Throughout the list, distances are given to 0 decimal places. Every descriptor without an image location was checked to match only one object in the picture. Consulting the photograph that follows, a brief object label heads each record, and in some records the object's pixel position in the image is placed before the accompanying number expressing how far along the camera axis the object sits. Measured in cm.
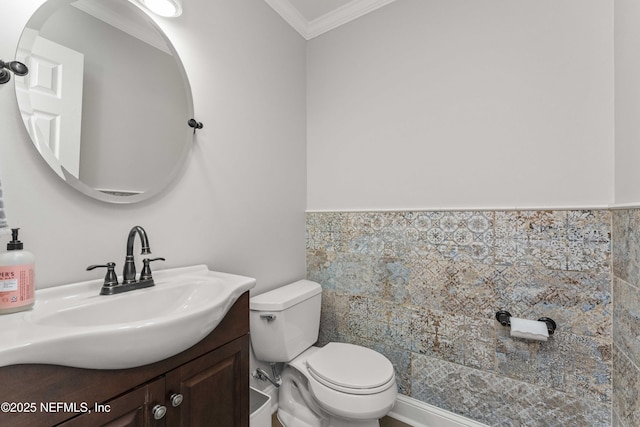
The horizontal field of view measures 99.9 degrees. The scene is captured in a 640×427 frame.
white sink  53
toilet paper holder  118
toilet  117
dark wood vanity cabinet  52
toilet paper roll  113
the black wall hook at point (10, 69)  76
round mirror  84
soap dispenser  68
